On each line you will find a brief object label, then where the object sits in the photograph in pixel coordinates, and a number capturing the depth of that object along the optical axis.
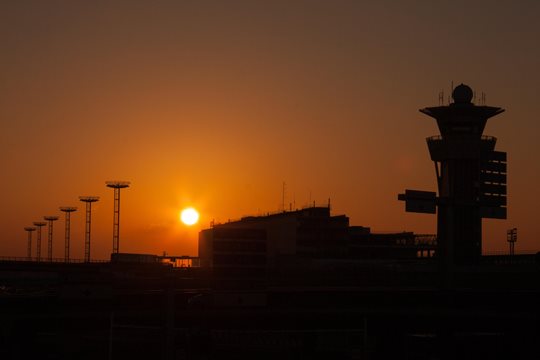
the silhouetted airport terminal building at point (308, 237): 189.00
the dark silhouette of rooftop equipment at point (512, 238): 196.12
